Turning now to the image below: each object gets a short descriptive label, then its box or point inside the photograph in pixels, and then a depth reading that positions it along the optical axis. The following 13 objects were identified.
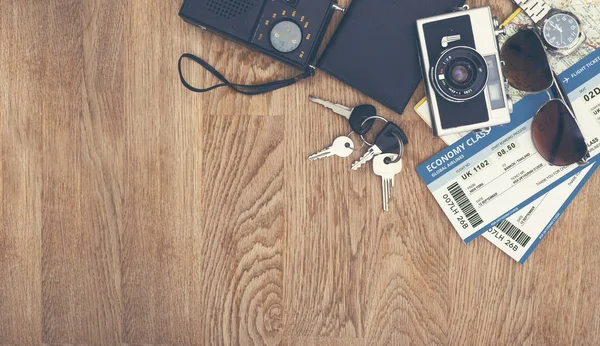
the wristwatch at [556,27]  0.88
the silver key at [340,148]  0.93
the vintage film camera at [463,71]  0.86
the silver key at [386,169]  0.92
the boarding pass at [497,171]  0.92
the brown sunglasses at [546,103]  0.88
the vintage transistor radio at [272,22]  0.90
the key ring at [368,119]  0.90
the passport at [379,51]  0.90
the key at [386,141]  0.91
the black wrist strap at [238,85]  0.92
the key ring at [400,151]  0.91
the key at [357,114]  0.91
